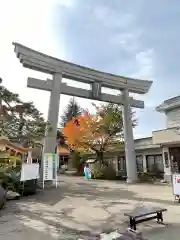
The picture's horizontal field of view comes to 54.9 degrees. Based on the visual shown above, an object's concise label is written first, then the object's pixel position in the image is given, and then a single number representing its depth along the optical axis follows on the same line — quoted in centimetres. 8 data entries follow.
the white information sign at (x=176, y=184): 717
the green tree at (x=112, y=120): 1773
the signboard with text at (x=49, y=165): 1075
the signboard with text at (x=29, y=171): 878
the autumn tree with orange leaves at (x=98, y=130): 1777
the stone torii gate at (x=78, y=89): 1135
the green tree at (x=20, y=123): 961
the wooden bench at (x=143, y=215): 462
